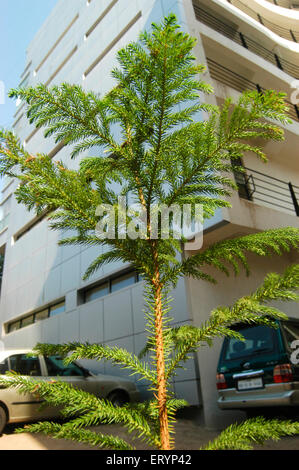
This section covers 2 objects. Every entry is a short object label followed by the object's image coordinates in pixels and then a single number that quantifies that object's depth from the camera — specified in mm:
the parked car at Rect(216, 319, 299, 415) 4254
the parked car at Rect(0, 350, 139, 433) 5070
